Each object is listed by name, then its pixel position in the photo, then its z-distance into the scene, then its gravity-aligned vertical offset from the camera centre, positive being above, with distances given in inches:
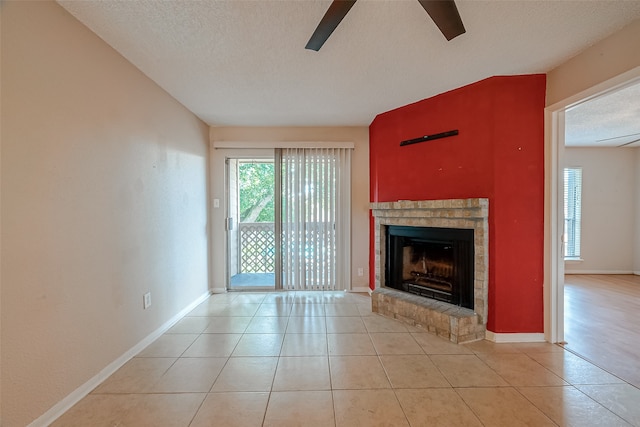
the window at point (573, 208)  179.6 -0.9
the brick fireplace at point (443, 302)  88.3 -30.7
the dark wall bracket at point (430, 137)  98.1 +28.2
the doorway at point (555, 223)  84.9 -5.3
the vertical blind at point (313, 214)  141.0 -3.1
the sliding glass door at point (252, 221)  187.8 -9.2
